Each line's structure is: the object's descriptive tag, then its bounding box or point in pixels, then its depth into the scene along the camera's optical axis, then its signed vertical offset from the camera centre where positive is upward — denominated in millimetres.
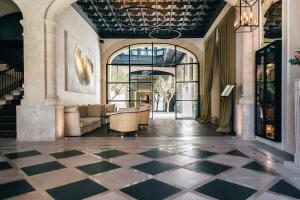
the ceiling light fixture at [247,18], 4763 +1748
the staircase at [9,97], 6514 +63
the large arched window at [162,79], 11938 +1398
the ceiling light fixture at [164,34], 10668 +3063
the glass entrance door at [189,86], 11859 +632
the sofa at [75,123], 6285 -682
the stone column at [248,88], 5582 +245
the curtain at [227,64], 6551 +1028
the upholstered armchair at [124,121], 6211 -617
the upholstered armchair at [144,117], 7763 -640
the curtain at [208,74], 8922 +969
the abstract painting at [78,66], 6992 +1112
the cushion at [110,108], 9398 -389
